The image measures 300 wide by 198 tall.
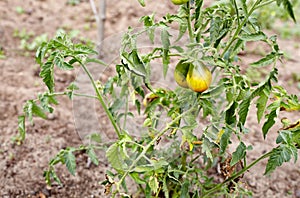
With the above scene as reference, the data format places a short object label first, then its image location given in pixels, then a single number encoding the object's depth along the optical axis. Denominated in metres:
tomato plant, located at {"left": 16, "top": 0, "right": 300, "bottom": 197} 1.23
